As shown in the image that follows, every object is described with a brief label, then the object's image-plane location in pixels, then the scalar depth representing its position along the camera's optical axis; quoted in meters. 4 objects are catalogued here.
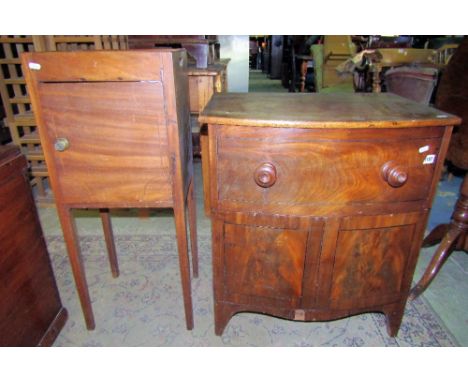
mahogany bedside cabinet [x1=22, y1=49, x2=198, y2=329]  1.02
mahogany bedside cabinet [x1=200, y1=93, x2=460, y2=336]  1.02
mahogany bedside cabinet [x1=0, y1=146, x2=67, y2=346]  1.13
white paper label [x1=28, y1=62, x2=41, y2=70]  1.02
